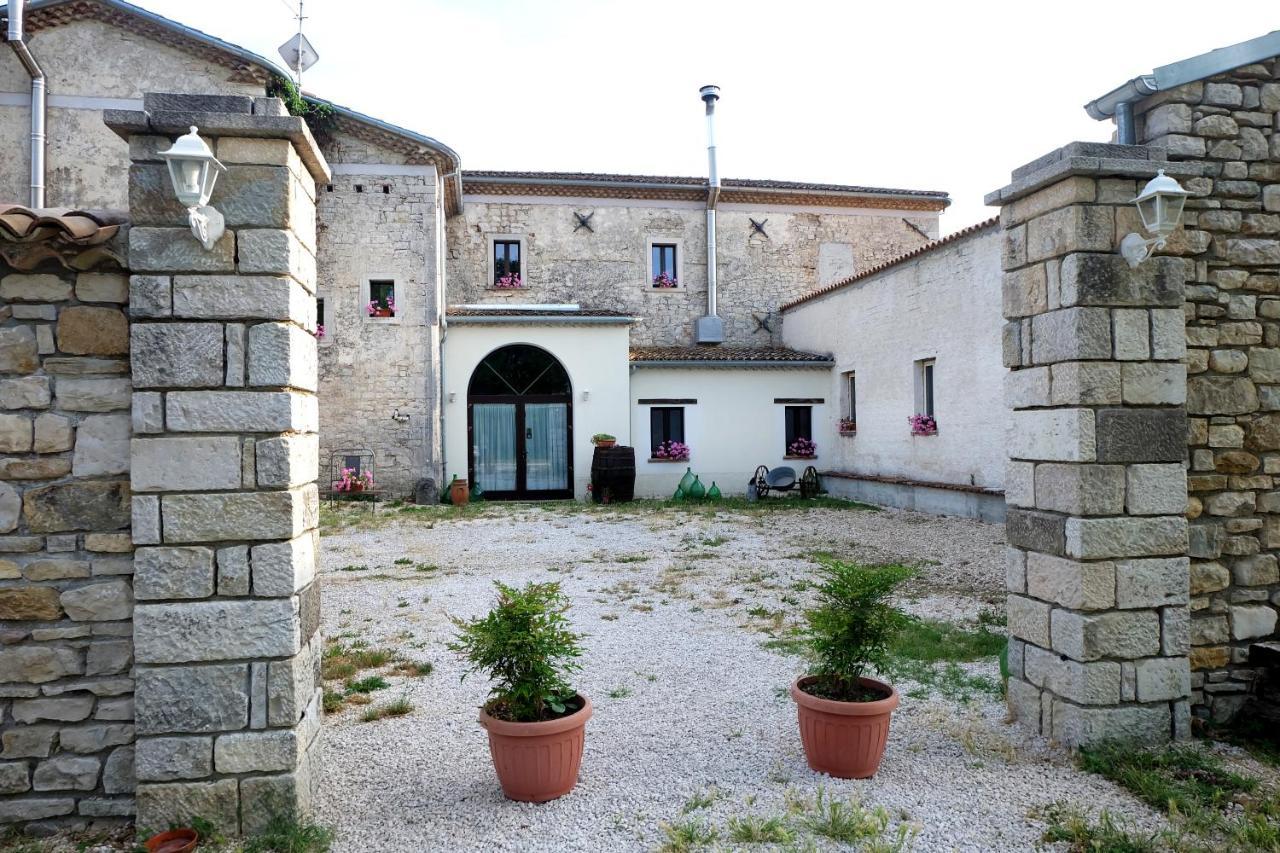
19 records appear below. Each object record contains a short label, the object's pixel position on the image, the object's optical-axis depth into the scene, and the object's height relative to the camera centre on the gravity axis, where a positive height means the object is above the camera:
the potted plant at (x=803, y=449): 15.45 -0.37
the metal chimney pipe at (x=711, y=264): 17.16 +3.70
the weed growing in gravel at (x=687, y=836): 2.92 -1.53
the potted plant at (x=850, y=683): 3.43 -1.17
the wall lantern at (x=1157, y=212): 3.38 +0.93
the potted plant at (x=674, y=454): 15.02 -0.42
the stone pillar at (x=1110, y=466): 3.59 -0.19
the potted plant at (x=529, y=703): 3.22 -1.13
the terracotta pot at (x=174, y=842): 2.79 -1.46
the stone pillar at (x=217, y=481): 2.94 -0.16
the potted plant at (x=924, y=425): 11.97 +0.05
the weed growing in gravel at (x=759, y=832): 2.96 -1.53
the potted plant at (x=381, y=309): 13.68 +2.21
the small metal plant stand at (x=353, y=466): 13.47 -0.51
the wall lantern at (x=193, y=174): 2.70 +0.93
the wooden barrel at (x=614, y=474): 13.95 -0.73
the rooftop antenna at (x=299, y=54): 12.98 +6.35
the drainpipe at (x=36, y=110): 11.01 +4.90
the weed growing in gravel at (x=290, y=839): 2.91 -1.50
